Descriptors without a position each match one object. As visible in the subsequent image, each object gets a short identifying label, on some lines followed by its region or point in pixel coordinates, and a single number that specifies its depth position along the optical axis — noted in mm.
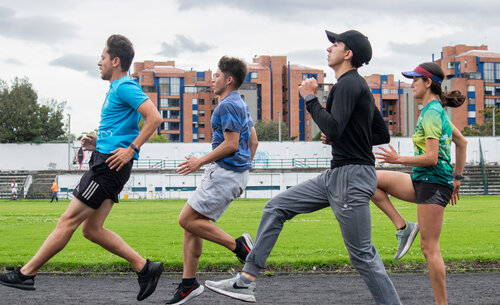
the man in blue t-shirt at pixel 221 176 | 5445
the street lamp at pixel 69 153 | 68506
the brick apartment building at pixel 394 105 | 129375
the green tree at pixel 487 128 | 89688
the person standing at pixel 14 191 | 48312
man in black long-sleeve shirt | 4293
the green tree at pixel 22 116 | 83688
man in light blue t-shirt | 5332
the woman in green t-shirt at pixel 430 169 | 5176
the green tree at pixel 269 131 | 100688
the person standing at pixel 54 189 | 42488
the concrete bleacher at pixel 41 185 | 51356
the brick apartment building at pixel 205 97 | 116562
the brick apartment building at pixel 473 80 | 112562
